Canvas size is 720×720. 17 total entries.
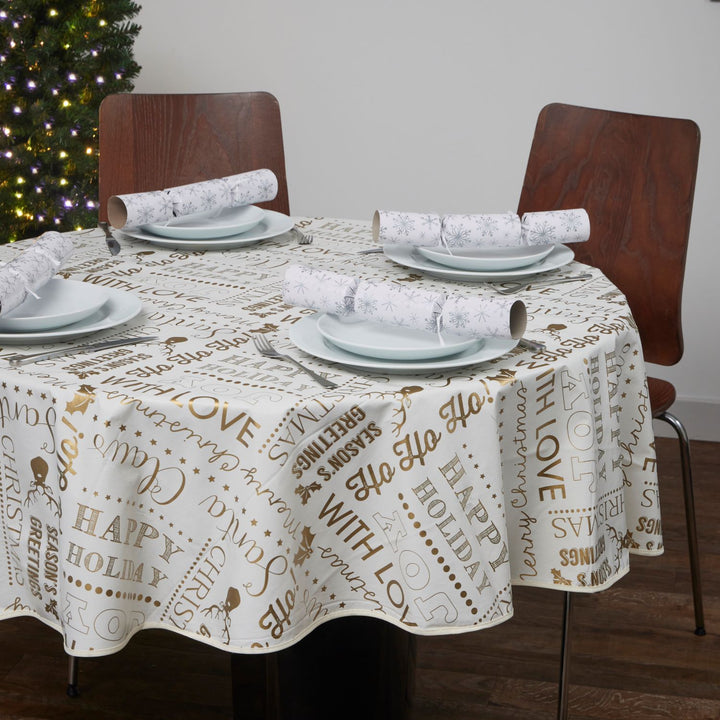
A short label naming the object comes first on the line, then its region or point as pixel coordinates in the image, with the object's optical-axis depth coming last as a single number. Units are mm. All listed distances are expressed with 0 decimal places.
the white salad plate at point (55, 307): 2382
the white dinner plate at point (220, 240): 2811
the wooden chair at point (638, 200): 3095
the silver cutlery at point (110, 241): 2794
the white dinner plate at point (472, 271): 2665
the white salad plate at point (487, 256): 2665
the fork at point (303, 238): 2893
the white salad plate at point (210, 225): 2822
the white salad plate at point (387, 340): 2305
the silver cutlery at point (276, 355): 2275
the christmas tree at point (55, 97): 3921
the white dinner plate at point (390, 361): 2292
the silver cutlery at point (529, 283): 2637
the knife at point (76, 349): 2331
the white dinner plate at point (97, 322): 2366
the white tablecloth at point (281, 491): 2226
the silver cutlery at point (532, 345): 2386
